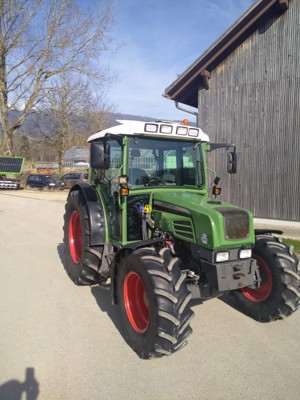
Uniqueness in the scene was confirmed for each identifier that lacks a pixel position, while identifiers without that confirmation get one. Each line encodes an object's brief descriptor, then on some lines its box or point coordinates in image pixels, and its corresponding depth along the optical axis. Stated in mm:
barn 9953
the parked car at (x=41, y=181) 27880
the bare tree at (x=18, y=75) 25344
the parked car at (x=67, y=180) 27938
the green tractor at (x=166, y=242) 3096
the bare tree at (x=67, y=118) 33062
